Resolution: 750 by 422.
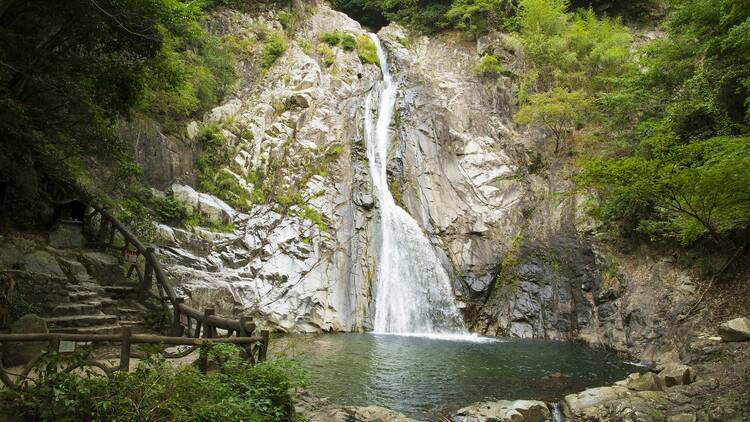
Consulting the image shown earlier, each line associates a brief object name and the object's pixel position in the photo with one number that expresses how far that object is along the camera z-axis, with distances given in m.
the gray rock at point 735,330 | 9.12
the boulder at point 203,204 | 15.75
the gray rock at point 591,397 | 7.57
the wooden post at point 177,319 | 9.30
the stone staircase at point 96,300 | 8.15
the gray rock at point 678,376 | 8.16
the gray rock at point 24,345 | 5.75
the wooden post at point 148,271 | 10.39
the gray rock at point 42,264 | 8.68
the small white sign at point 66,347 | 4.94
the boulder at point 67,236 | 10.56
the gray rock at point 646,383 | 8.22
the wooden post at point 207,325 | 7.58
